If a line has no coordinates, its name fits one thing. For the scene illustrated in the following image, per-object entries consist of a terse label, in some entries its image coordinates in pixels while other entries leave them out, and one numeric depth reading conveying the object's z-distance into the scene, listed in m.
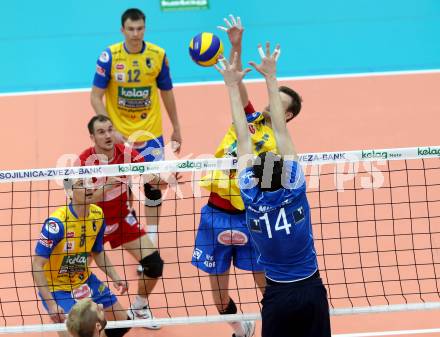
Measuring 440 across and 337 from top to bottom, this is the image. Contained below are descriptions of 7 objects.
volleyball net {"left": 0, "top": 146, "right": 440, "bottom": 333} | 14.69
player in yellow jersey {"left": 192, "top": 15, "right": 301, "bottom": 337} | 15.10
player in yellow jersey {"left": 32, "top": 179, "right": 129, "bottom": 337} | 15.09
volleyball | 17.45
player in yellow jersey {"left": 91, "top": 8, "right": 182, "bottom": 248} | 19.61
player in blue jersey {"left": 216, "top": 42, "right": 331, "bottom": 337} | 12.20
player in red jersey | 17.02
